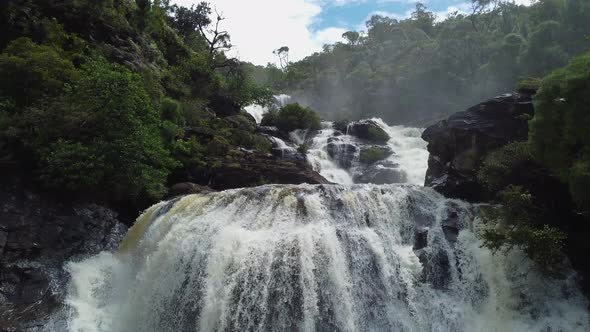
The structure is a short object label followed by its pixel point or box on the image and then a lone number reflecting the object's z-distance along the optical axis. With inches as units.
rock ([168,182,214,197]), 660.1
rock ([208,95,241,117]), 1163.3
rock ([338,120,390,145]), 1167.6
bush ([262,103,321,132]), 1231.1
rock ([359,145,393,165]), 1021.2
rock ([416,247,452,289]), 453.4
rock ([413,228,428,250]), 486.6
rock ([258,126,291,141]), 1133.6
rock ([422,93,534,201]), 584.1
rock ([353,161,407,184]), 943.0
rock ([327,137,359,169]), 1043.9
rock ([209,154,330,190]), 726.5
